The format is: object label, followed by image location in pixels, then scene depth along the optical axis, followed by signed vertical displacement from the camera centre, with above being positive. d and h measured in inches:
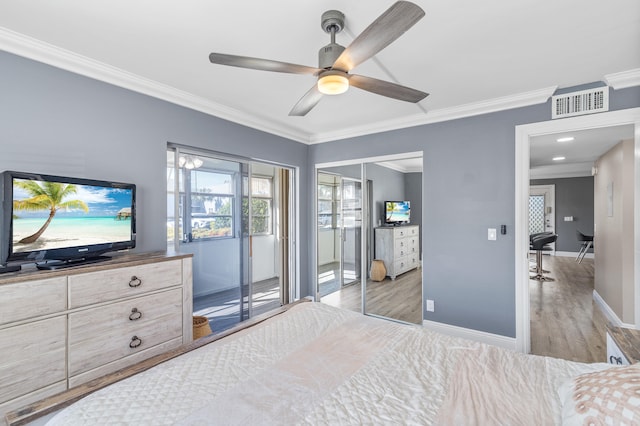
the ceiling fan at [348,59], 46.8 +31.5
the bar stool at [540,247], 218.7 -26.6
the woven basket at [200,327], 107.2 -43.7
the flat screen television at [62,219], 67.5 -1.6
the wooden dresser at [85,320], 61.0 -27.2
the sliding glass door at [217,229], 122.0 -7.3
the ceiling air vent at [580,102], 96.6 +39.0
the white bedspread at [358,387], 36.9 -27.2
